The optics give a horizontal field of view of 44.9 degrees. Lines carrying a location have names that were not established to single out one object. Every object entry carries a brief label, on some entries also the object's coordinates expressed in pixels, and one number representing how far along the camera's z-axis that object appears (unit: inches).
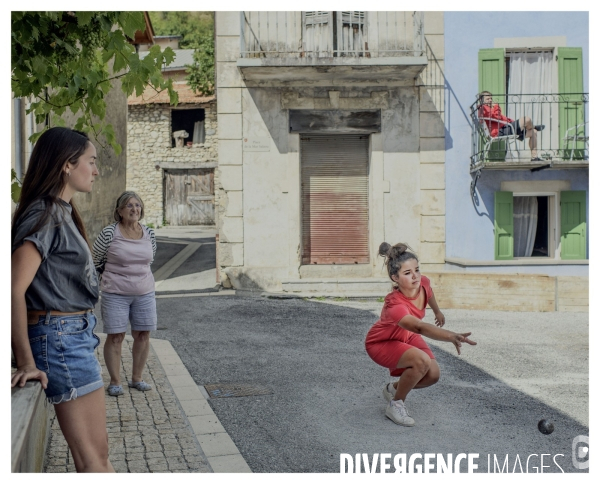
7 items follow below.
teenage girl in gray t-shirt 107.0
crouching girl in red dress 196.1
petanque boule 190.5
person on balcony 527.7
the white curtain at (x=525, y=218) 566.9
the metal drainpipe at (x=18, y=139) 422.9
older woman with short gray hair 223.6
